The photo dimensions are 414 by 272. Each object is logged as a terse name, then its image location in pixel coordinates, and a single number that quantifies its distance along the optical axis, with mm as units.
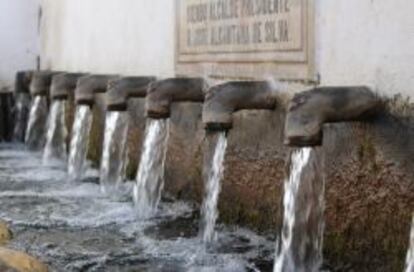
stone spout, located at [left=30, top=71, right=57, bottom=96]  8320
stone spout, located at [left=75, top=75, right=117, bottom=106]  6445
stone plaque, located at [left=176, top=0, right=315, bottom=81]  4113
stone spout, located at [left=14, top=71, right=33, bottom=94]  9156
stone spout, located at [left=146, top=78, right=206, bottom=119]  4809
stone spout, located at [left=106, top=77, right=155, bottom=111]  5598
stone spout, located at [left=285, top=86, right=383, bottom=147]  3309
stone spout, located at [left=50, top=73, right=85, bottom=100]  7367
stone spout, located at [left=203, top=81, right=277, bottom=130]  4090
